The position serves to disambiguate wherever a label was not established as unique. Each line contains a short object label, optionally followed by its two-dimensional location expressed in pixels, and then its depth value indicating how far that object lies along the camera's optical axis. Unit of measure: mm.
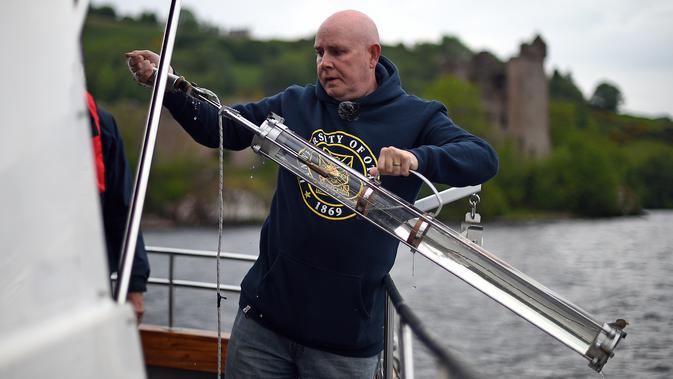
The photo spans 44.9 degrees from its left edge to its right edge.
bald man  2652
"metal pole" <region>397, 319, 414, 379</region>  2148
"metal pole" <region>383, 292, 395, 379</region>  2730
